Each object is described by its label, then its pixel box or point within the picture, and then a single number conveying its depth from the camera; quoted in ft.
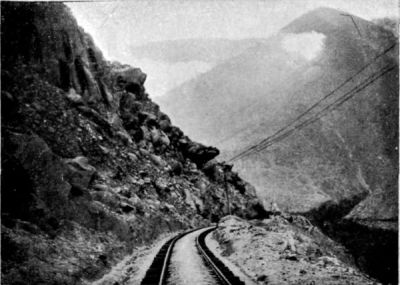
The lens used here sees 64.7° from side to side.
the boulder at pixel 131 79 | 165.48
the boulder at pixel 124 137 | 118.36
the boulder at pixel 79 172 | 60.80
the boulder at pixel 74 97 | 100.17
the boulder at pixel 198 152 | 190.08
